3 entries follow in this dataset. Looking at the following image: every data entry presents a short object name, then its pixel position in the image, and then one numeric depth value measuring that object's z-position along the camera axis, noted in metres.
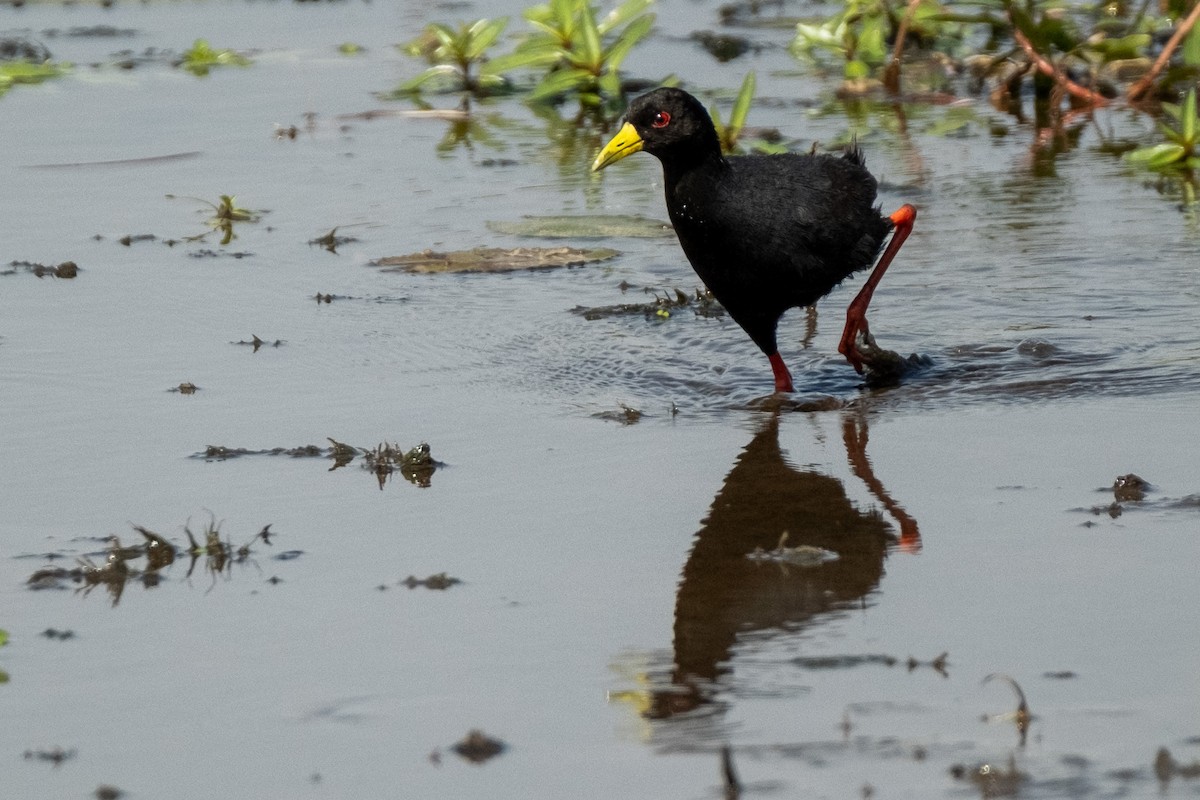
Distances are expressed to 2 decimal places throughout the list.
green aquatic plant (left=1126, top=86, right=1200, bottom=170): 14.62
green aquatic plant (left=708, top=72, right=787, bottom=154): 14.99
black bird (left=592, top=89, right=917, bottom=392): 10.41
